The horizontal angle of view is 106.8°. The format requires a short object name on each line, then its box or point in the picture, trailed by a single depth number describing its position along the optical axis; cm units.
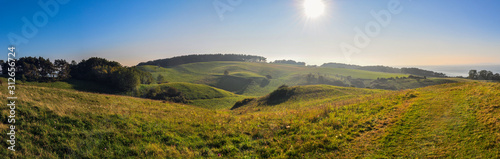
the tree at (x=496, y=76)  8219
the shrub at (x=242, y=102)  4913
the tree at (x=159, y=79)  9175
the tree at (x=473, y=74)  10096
